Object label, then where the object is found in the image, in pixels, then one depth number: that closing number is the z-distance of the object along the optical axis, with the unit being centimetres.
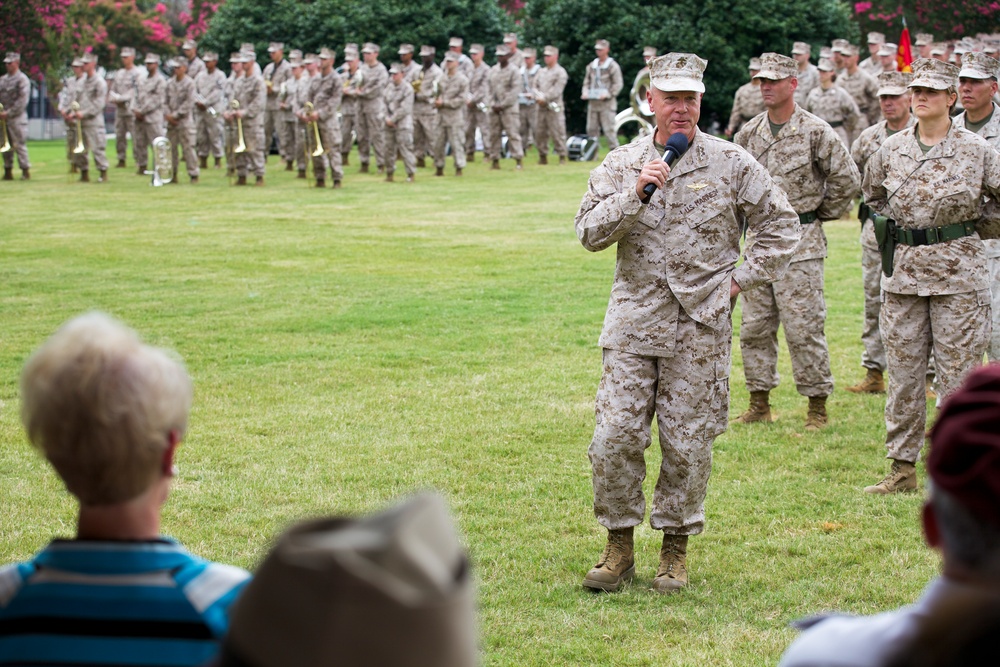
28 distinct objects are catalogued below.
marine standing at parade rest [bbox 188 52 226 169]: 2927
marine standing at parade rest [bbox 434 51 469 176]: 2984
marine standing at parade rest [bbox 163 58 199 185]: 2734
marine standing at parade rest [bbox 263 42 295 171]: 3103
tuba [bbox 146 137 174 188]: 2711
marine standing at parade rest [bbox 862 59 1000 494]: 745
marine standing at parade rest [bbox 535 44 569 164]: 3191
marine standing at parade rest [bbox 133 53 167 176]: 2812
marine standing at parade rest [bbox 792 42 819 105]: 2392
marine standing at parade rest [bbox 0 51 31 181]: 2808
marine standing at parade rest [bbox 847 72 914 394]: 984
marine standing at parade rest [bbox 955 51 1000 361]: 916
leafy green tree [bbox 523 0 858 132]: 3691
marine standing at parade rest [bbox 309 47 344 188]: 2542
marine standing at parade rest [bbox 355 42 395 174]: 2777
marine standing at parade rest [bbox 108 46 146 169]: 3016
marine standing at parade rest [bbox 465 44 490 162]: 3212
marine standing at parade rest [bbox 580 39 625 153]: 3172
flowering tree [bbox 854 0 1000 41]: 3656
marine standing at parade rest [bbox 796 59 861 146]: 1897
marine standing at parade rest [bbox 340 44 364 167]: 2811
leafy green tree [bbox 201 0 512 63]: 4041
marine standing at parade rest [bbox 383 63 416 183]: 2797
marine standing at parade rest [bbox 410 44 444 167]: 3025
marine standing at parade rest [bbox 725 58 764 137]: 2205
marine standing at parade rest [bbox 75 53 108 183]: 2830
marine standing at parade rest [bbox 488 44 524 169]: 3166
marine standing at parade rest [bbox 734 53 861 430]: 905
